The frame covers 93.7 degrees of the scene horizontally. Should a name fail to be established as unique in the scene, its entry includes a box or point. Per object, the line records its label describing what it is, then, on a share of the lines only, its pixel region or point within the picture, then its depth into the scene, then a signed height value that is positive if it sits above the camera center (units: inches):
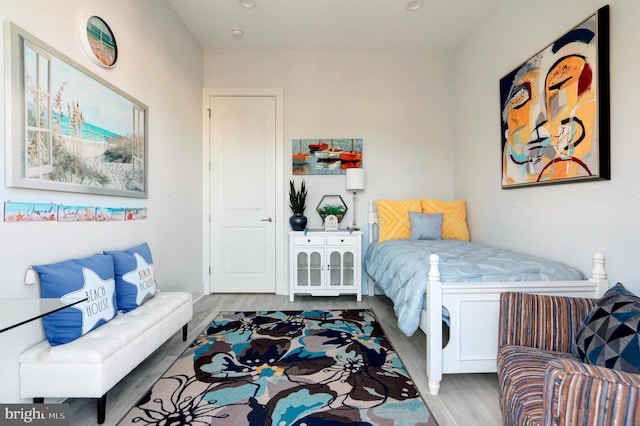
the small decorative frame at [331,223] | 136.6 -5.4
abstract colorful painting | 67.6 +26.7
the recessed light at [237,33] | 125.4 +75.5
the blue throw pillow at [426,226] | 125.0 -6.3
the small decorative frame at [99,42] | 69.1 +41.3
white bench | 52.0 -27.3
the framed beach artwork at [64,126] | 53.1 +18.4
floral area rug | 58.4 -39.7
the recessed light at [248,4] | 107.4 +75.3
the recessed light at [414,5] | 108.5 +75.6
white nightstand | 131.0 -22.4
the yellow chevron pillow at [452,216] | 128.3 -2.2
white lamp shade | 134.6 +14.9
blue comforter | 70.2 -14.5
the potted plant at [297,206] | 134.3 +2.3
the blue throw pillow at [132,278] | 71.9 -16.8
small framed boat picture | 142.7 +26.3
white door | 142.3 +13.4
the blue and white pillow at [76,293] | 55.0 -16.1
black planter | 134.0 -4.9
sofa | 29.9 -20.3
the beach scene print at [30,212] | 52.4 -0.1
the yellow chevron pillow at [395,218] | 129.7 -3.1
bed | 65.4 -18.7
